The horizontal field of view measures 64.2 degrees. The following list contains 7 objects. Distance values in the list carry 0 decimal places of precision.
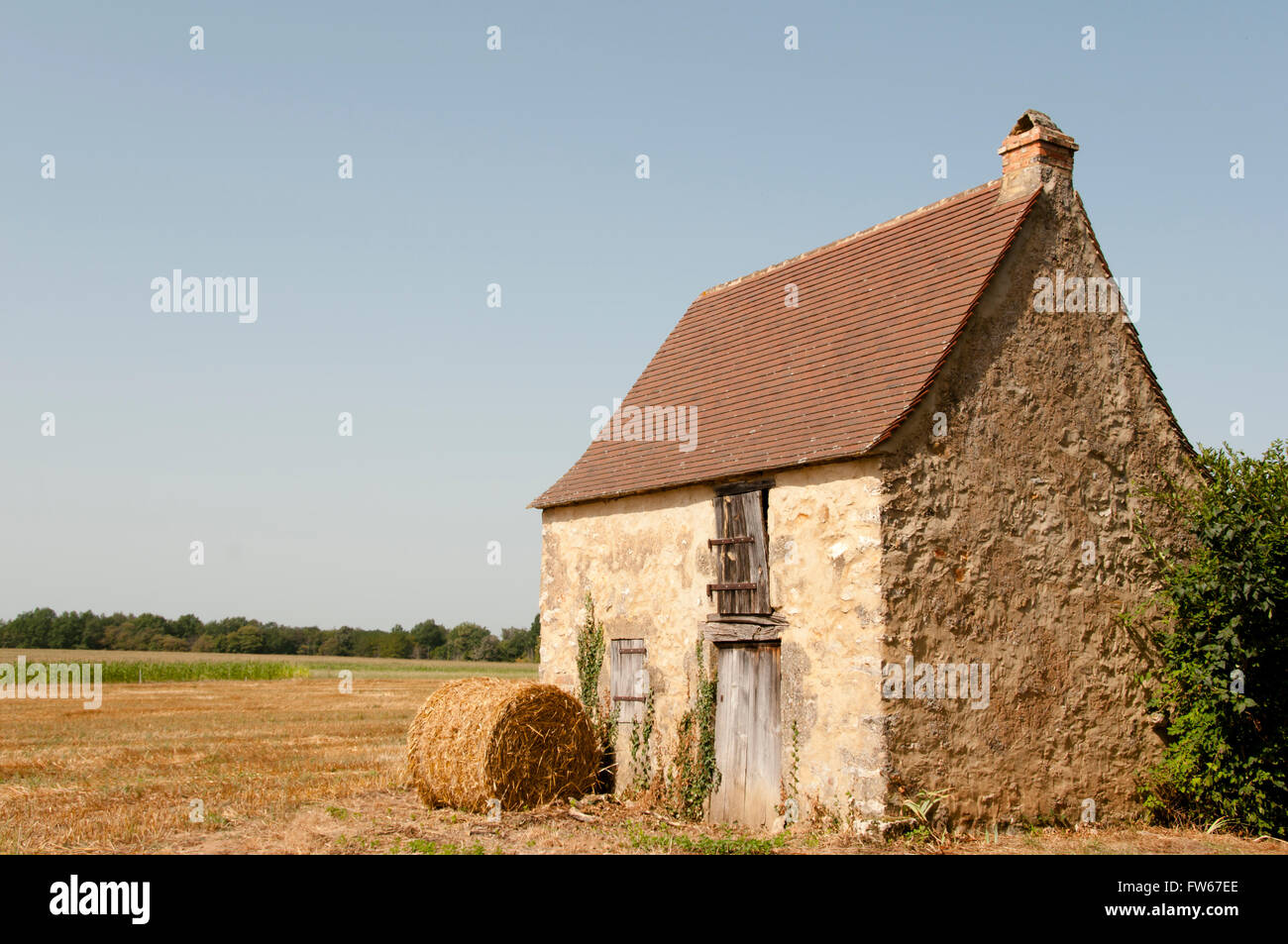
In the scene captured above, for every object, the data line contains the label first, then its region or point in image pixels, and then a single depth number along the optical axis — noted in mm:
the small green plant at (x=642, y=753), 13031
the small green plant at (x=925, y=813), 9672
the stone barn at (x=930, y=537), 10234
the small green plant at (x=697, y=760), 12125
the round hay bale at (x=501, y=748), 11883
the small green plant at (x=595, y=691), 13734
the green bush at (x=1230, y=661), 10820
